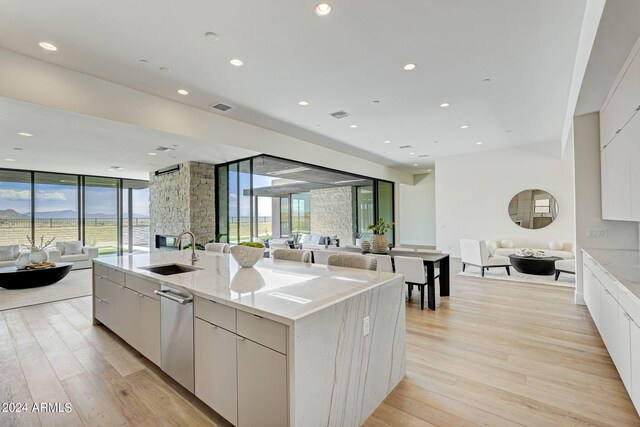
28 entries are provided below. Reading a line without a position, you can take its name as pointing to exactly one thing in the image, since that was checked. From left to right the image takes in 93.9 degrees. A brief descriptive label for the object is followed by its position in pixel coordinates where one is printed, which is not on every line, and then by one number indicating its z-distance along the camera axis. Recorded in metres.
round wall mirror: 7.45
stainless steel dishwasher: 2.11
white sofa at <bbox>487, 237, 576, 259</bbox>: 6.55
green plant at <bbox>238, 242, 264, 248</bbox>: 2.95
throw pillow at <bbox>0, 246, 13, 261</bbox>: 6.65
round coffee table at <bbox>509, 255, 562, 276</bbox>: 5.70
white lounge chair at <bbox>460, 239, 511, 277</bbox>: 6.26
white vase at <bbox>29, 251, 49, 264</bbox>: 5.87
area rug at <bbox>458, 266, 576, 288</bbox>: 5.58
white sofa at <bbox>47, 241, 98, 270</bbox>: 7.16
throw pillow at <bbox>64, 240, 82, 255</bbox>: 7.66
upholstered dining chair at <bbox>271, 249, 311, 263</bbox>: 3.21
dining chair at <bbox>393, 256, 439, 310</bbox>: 4.14
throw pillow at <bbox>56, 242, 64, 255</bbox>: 7.64
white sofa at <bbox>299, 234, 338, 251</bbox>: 10.42
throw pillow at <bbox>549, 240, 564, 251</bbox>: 6.87
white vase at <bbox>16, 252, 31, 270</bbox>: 5.65
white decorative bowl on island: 2.76
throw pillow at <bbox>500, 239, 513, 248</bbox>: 7.53
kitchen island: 1.52
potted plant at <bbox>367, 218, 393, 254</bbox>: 4.80
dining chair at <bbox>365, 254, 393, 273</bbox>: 4.36
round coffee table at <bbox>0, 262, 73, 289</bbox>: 5.32
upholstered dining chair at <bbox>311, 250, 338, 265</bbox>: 4.68
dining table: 4.54
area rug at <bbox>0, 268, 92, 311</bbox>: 4.68
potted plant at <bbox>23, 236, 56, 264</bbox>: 5.87
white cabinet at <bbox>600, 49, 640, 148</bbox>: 2.51
